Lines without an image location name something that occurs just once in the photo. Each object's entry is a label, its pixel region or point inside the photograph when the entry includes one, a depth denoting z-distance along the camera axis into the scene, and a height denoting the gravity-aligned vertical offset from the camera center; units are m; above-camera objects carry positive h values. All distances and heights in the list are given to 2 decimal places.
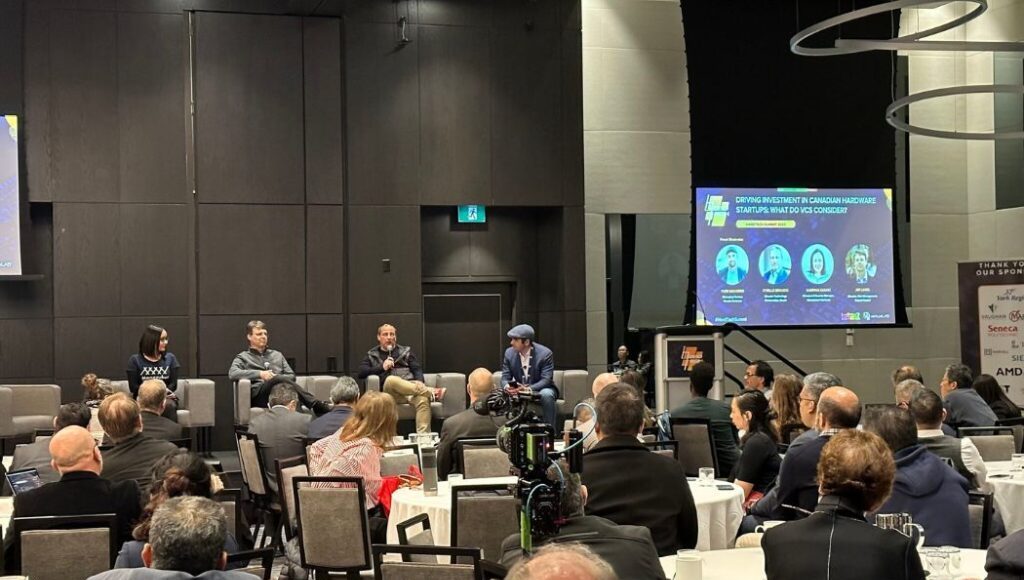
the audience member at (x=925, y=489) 4.72 -0.79
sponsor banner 13.31 -0.39
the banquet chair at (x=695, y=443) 7.96 -1.00
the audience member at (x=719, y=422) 8.12 -0.88
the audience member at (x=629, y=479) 4.67 -0.72
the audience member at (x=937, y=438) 6.13 -0.77
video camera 3.34 -0.52
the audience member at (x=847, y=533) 3.31 -0.68
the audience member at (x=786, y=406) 7.33 -0.71
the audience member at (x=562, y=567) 1.78 -0.41
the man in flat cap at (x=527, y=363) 12.35 -0.72
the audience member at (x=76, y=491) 4.92 -0.78
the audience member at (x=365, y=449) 6.50 -0.83
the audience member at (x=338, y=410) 7.85 -0.75
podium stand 11.83 -0.68
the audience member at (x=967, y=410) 8.82 -0.90
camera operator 3.42 -0.71
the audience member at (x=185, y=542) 3.31 -0.67
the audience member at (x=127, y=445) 5.91 -0.72
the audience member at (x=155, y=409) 7.25 -0.67
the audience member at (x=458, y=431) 7.73 -0.88
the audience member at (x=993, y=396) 9.72 -0.88
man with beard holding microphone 12.94 -0.72
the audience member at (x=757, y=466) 6.52 -0.95
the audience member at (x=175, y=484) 4.20 -0.69
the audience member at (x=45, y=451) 6.95 -0.88
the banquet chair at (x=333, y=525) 5.78 -1.09
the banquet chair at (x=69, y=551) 4.54 -0.94
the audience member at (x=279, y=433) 8.44 -0.95
